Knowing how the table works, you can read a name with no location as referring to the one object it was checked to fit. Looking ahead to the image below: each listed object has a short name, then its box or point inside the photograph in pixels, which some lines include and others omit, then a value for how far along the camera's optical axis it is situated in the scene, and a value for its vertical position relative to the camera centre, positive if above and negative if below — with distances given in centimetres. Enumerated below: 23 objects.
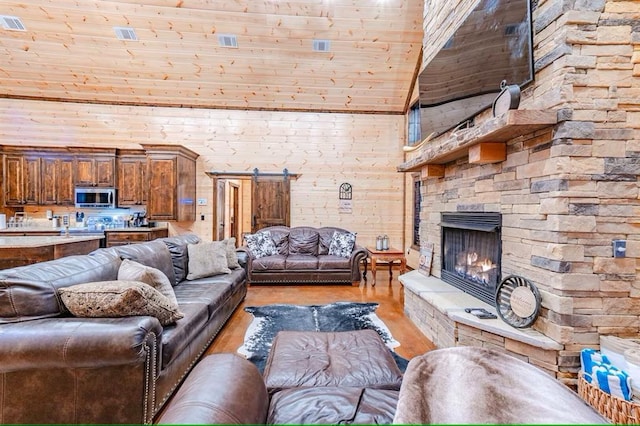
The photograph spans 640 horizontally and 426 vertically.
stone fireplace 187 +19
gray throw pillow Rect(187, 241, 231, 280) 354 -64
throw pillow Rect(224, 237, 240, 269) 398 -65
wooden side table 507 -82
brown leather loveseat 507 -103
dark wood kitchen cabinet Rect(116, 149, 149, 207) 588 +59
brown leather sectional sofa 150 -78
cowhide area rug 277 -128
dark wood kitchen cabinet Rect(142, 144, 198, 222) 564 +48
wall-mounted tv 218 +126
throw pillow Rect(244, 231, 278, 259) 533 -67
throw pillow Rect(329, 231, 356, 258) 538 -66
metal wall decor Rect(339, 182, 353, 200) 661 +36
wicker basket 151 -102
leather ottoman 117 -84
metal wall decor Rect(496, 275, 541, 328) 201 -65
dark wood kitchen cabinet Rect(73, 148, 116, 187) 576 +73
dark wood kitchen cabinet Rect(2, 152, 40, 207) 570 +50
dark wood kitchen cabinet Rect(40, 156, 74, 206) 575 +49
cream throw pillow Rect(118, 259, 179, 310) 215 -50
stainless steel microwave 575 +16
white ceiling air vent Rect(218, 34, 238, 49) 493 +272
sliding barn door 647 +14
